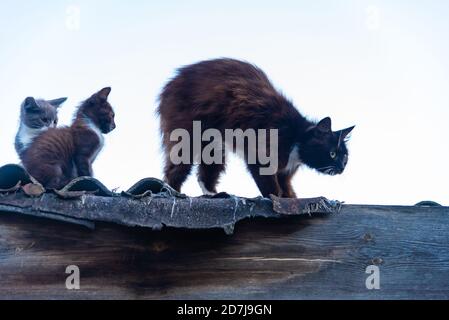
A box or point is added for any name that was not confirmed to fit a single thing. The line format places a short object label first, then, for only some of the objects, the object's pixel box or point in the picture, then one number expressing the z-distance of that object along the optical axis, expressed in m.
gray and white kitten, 5.23
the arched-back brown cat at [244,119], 5.64
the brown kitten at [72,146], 4.55
